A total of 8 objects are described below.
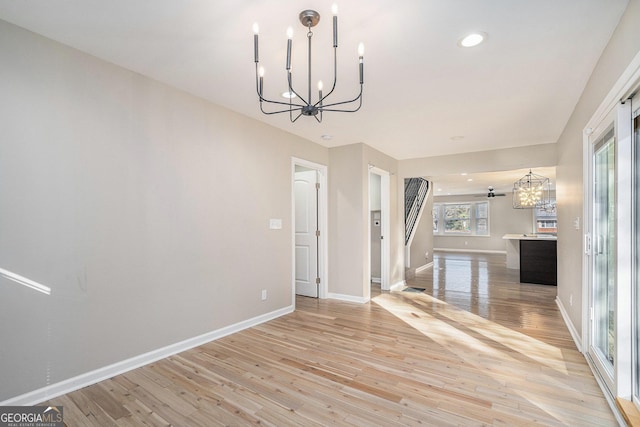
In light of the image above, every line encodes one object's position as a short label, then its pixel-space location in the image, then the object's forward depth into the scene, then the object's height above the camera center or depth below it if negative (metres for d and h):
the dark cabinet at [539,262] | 6.21 -1.00
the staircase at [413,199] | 7.95 +0.33
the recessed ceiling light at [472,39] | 2.15 +1.19
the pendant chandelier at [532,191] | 7.49 +0.48
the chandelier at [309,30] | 1.62 +0.94
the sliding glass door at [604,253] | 2.26 -0.32
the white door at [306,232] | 5.23 -0.33
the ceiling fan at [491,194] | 11.63 +0.66
